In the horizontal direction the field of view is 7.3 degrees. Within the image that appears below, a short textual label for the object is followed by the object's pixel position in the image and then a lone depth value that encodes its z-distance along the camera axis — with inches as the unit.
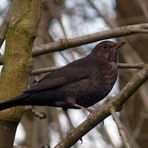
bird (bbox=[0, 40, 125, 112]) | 360.5
